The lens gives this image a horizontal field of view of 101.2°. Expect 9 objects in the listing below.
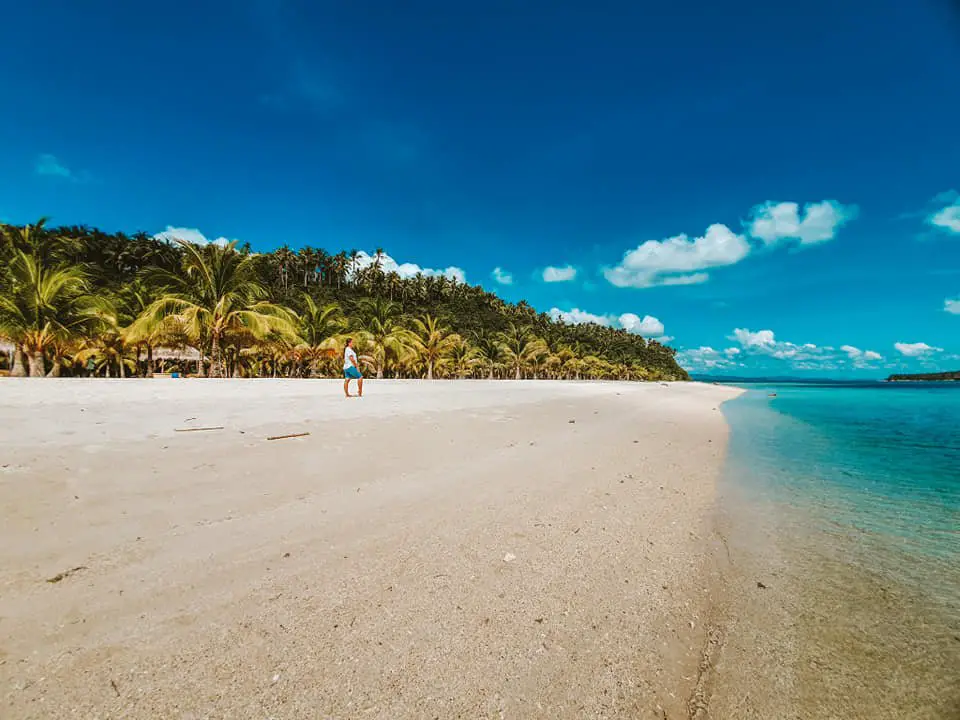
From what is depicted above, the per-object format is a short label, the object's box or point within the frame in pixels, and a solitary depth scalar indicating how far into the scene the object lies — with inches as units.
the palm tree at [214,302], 767.7
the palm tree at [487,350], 2170.6
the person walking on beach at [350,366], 508.0
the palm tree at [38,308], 673.0
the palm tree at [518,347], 2161.7
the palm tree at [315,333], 1195.9
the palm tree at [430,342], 1465.3
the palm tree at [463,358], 1849.7
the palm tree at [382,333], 1323.8
